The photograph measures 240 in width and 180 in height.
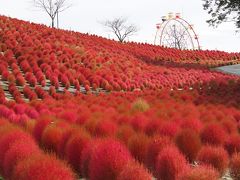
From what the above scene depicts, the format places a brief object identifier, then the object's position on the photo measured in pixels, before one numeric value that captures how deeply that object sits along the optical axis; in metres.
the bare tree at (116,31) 67.88
